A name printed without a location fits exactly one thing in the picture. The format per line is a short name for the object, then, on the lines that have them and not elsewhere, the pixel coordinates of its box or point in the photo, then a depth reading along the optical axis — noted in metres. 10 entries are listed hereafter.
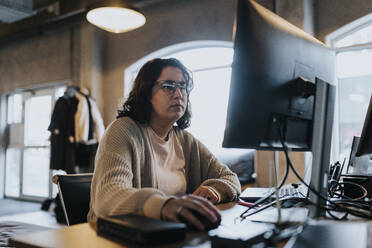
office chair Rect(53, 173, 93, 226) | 1.32
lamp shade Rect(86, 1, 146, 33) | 3.26
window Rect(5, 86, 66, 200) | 6.85
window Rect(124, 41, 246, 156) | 5.20
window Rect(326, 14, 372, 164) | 4.12
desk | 0.75
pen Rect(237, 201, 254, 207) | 1.30
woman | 1.01
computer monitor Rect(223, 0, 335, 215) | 0.86
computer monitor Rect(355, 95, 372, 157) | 1.27
